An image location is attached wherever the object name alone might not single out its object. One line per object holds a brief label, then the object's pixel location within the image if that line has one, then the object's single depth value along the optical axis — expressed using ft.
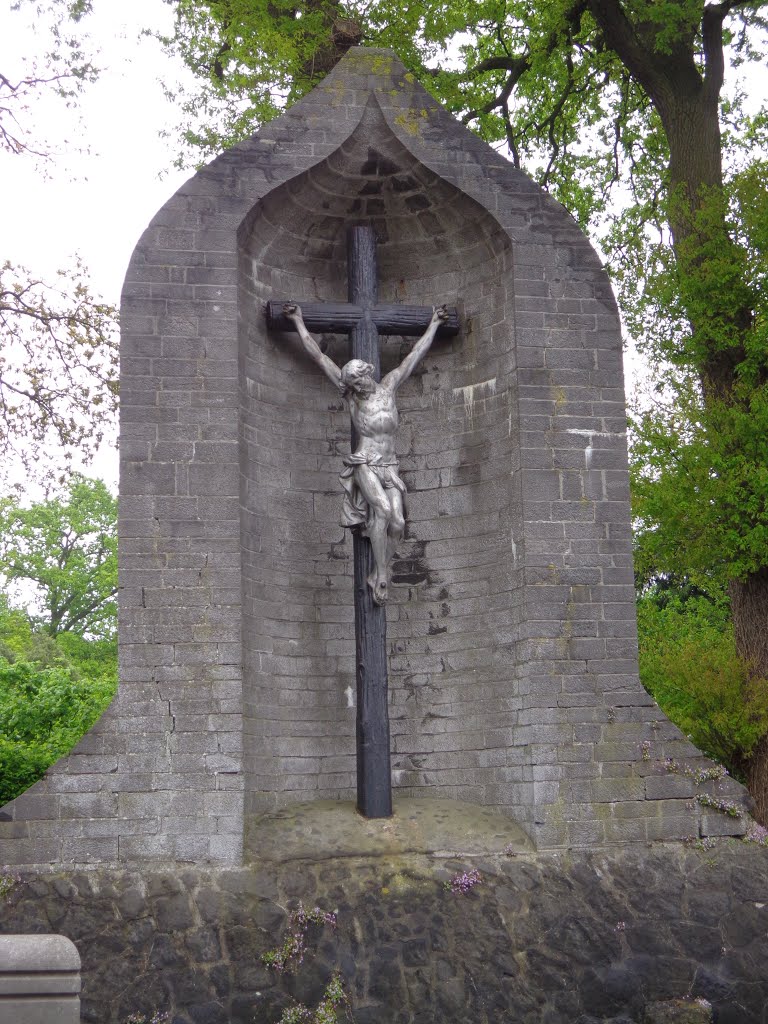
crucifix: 32.19
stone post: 17.75
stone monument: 30.83
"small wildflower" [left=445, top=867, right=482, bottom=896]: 30.37
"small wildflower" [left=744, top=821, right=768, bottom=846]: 31.42
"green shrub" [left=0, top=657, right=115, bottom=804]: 44.83
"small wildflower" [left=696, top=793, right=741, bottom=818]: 31.45
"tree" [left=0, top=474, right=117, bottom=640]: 103.50
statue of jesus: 32.76
